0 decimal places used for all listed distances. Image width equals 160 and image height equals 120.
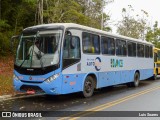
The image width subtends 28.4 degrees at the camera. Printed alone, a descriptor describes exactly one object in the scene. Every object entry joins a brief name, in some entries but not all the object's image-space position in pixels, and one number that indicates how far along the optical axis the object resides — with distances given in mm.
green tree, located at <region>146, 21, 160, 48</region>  65500
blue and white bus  11656
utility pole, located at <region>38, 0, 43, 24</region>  28203
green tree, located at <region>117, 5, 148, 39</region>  54094
